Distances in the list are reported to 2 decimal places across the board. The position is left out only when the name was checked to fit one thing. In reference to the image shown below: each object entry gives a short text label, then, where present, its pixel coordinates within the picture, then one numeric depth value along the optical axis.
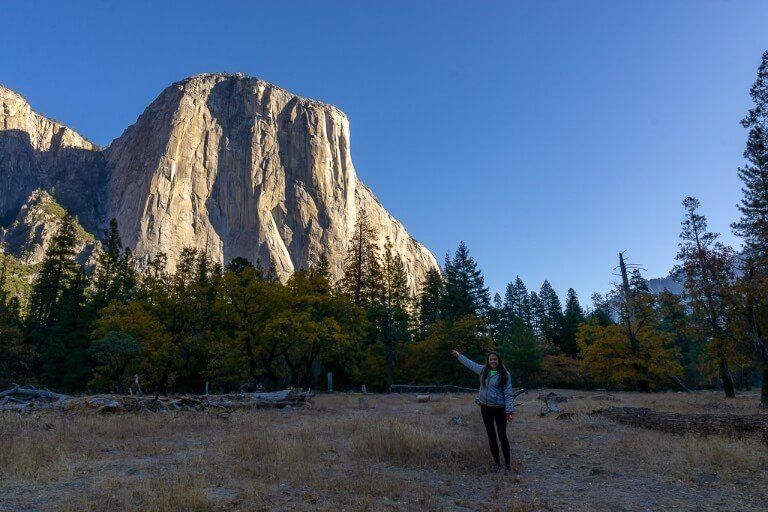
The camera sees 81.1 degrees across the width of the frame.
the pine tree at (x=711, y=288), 19.69
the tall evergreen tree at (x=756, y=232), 17.70
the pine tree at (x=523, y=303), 79.19
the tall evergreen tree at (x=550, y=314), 67.06
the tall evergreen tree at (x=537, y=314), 75.19
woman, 7.75
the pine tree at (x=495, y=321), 56.24
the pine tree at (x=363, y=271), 51.25
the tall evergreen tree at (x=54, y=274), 41.09
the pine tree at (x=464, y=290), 51.25
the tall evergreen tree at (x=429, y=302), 56.23
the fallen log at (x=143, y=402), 15.48
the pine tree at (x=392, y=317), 42.03
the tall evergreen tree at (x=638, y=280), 55.75
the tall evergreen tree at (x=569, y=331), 61.09
